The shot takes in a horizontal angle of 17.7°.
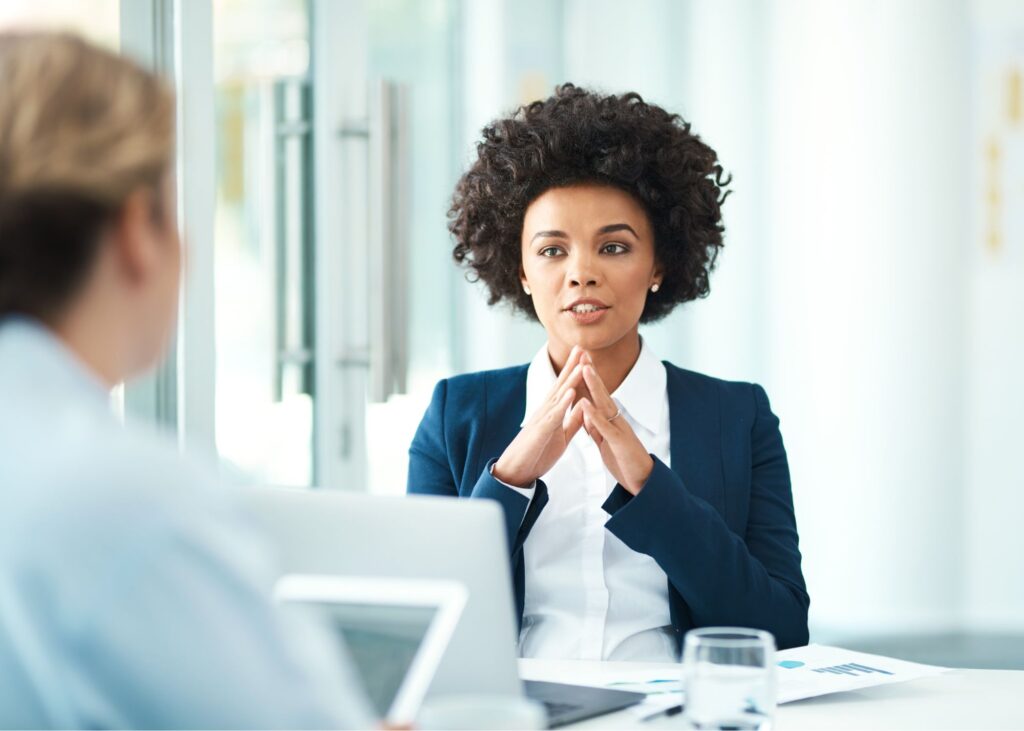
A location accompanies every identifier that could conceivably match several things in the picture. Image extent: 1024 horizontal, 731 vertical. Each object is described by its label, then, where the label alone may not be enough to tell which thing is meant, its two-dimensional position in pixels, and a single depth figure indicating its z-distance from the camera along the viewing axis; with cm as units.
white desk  278
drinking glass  268
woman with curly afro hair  306
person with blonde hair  187
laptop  269
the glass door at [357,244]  395
